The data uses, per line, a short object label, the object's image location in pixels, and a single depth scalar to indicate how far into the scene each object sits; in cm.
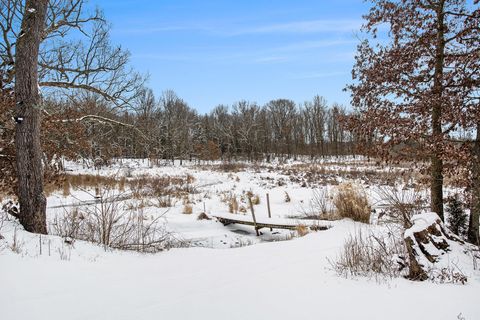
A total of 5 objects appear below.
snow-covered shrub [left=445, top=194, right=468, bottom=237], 772
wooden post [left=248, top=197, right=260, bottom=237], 962
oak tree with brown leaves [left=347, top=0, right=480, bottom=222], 637
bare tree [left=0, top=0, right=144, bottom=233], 561
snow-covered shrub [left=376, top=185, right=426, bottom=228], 603
